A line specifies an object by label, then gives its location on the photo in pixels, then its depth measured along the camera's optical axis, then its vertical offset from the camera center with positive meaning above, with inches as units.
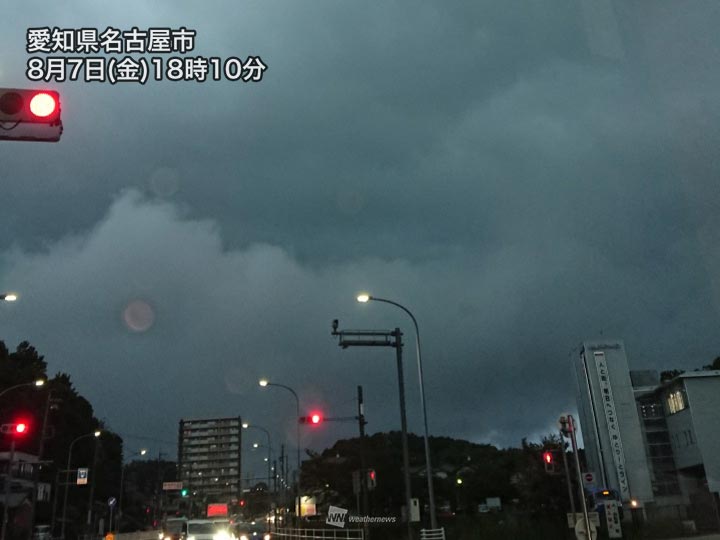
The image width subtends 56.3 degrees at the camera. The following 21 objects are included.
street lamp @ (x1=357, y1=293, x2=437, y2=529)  1094.9 +209.0
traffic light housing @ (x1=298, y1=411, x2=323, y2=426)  1451.3 +214.1
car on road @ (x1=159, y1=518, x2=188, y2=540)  1846.7 +5.0
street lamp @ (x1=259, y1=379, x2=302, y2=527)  1991.6 +205.6
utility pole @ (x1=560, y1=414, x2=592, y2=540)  863.7 +84.1
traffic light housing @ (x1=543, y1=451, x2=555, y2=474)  1007.1 +71.0
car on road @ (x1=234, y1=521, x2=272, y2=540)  1674.2 -10.6
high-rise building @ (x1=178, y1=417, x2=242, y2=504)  5551.2 +554.0
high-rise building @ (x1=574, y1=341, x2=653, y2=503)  2417.6 +294.7
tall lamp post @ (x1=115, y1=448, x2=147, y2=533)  3403.1 +101.5
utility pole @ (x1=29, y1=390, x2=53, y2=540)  2052.8 +155.2
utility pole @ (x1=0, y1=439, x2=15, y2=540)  1602.9 +128.5
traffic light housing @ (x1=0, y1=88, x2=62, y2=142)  264.4 +156.2
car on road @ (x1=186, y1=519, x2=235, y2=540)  1428.4 -1.2
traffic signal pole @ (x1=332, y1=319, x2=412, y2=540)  1189.1 +302.9
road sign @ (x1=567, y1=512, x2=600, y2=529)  1013.5 -11.1
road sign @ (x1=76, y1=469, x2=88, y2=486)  2377.0 +200.2
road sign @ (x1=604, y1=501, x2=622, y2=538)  1175.6 -15.4
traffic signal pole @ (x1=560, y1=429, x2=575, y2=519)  1081.6 +91.9
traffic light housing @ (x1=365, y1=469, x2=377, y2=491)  1218.6 +72.4
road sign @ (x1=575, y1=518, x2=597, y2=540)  921.5 -26.4
